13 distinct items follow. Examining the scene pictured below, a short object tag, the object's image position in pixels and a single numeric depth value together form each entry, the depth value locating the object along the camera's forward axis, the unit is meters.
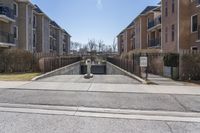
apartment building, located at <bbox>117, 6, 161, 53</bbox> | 22.96
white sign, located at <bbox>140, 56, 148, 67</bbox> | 9.21
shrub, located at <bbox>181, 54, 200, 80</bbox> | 9.33
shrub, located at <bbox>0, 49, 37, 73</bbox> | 12.37
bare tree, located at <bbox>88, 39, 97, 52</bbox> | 67.68
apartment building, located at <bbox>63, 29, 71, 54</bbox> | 46.36
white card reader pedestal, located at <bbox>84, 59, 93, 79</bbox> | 10.42
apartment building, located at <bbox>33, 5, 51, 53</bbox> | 25.59
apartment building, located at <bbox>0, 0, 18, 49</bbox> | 17.90
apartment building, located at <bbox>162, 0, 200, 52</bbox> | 13.77
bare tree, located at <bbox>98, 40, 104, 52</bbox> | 67.86
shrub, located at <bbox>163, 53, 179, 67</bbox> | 9.89
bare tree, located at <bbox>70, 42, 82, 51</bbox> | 73.61
